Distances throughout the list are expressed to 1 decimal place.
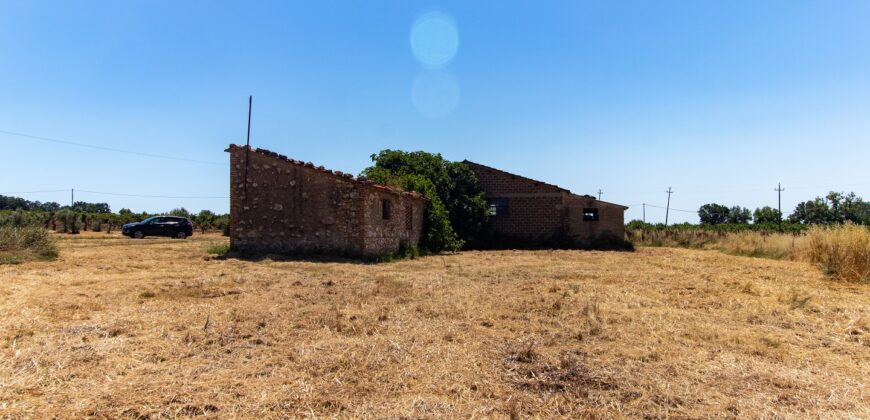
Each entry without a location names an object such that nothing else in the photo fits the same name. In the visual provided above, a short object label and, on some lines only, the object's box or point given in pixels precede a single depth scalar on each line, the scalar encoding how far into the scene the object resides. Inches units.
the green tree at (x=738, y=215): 3228.3
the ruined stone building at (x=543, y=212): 999.6
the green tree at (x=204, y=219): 1690.1
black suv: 1109.7
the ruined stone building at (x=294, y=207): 589.0
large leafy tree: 943.9
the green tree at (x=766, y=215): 2579.7
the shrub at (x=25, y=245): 485.1
